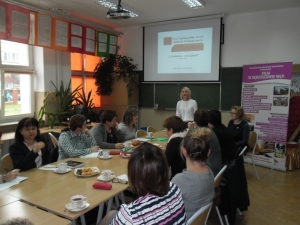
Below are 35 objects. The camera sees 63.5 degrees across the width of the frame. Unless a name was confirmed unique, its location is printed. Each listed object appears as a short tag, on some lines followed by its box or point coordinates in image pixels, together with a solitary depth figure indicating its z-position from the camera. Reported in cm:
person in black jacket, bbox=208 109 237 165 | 299
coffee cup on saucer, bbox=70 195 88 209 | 157
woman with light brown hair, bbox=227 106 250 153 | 409
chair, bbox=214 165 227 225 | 217
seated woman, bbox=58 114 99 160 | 284
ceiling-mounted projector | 340
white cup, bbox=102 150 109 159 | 278
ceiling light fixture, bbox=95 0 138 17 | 460
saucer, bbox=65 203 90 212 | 155
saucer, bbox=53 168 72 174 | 227
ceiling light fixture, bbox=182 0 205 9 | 456
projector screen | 570
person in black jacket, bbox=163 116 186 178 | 253
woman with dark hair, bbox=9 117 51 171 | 233
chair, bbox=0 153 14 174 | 244
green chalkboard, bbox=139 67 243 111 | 553
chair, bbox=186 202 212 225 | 142
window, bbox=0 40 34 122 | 478
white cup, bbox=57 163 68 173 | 228
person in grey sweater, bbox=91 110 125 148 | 337
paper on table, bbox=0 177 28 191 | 193
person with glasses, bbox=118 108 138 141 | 398
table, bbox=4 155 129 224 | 165
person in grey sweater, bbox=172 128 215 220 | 168
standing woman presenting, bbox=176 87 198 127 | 539
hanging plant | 643
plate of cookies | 219
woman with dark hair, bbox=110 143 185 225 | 114
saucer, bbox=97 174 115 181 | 210
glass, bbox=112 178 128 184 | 204
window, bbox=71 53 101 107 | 652
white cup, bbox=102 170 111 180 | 210
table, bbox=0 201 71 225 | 145
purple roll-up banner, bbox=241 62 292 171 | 470
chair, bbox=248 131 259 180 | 435
